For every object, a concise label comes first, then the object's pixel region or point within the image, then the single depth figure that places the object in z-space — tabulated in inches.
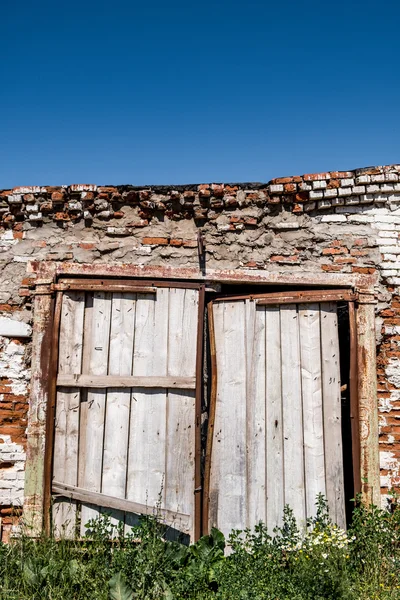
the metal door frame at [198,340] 160.4
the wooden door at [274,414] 160.7
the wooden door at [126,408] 159.9
